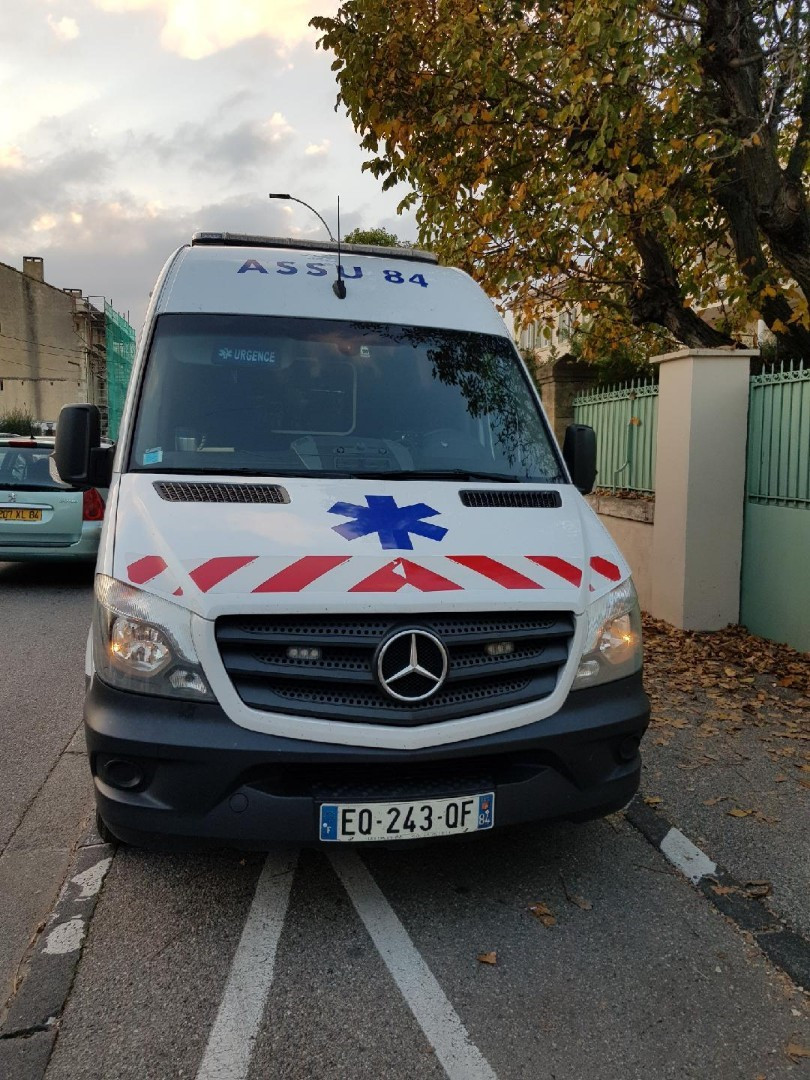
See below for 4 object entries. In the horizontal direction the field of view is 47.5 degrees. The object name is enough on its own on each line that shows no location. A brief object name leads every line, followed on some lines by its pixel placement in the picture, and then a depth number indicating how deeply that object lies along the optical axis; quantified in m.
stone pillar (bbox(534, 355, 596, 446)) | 11.67
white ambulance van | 2.89
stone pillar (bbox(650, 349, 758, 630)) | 7.55
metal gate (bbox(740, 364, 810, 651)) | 6.89
